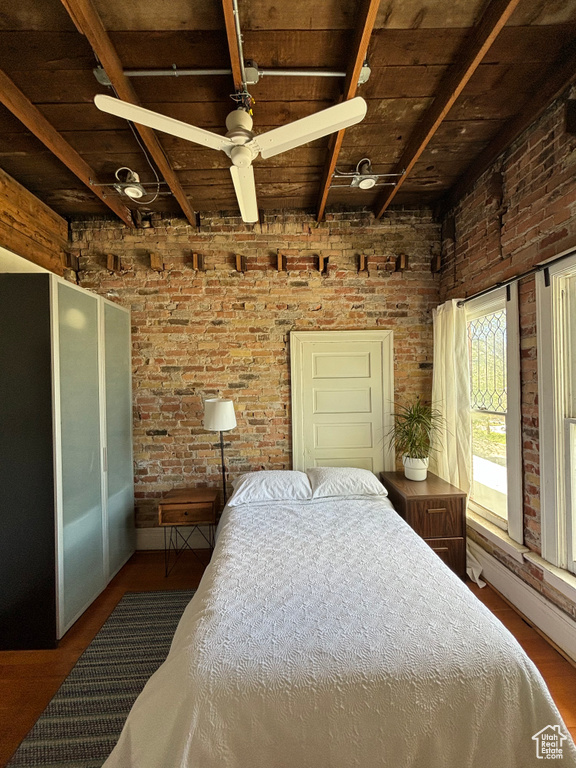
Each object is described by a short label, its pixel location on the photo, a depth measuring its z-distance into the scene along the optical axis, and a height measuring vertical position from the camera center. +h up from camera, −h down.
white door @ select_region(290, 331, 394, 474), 3.16 -0.19
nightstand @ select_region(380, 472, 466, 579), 2.54 -1.13
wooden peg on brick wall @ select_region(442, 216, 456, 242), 3.00 +1.41
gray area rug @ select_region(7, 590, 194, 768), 1.46 -1.66
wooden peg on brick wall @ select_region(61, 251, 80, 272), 3.09 +1.21
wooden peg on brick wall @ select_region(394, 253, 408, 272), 3.11 +1.14
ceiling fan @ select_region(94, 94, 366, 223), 1.28 +1.07
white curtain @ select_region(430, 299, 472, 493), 2.75 -0.16
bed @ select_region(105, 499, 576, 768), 1.03 -1.06
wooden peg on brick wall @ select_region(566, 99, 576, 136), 1.74 +1.42
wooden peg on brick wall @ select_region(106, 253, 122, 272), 3.07 +1.17
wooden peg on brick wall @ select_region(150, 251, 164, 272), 3.05 +1.17
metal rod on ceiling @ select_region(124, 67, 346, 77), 1.67 +1.63
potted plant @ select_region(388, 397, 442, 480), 2.86 -0.53
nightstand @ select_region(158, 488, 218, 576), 2.72 -1.09
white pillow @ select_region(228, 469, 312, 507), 2.61 -0.89
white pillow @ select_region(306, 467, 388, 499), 2.65 -0.87
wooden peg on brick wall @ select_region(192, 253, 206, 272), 3.06 +1.17
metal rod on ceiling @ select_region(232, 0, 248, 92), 1.33 +1.55
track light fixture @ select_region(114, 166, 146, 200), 2.45 +1.54
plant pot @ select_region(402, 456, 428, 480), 2.85 -0.80
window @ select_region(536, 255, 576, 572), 1.92 -0.18
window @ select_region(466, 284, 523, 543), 2.26 -0.25
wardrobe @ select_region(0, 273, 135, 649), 2.05 -0.52
